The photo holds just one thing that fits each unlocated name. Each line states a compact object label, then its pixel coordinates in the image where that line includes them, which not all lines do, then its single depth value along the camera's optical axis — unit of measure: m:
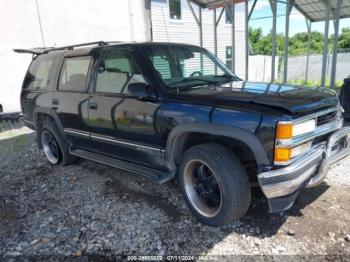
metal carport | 8.65
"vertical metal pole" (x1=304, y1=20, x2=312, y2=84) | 15.77
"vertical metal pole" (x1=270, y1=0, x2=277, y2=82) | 9.49
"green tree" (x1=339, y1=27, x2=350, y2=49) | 29.61
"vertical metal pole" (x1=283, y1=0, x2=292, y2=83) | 9.86
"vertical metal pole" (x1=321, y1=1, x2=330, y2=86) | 8.55
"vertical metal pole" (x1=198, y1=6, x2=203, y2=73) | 11.34
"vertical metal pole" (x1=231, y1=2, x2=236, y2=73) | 10.25
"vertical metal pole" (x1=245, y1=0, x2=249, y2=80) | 10.80
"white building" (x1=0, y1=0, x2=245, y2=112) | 10.82
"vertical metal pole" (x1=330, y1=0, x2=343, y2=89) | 8.38
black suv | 2.62
